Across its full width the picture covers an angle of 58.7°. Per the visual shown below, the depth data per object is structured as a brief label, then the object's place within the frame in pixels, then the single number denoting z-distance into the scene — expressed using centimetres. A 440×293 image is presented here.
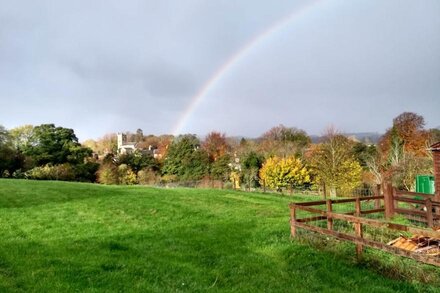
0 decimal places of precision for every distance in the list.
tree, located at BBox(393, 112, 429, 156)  6334
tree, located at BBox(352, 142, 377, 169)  6441
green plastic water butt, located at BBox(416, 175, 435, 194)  2411
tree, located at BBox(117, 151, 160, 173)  7619
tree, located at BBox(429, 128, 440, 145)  5690
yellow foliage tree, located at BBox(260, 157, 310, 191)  5647
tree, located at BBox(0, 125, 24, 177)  5059
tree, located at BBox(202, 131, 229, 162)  8416
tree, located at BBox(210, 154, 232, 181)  7050
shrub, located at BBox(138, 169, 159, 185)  7012
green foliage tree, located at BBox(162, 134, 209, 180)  7356
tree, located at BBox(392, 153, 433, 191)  3659
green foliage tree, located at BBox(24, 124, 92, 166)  5715
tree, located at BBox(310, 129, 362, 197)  4491
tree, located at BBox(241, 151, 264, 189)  6388
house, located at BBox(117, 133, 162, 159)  12153
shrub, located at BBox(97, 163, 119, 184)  6116
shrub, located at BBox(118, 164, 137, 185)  6776
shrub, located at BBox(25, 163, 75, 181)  5122
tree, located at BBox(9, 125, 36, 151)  5945
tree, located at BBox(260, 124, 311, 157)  6975
